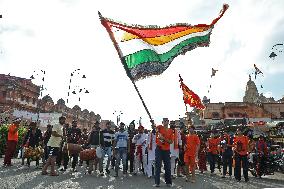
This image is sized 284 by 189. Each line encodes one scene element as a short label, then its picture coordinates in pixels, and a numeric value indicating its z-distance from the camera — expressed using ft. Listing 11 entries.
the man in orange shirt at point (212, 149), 49.73
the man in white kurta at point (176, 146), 39.78
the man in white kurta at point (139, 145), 45.53
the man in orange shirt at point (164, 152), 32.40
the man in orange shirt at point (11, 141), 46.06
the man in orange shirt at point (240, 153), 40.22
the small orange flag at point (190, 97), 63.57
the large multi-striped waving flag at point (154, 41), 31.14
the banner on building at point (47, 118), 117.19
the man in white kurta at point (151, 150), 37.05
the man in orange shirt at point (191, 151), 37.53
